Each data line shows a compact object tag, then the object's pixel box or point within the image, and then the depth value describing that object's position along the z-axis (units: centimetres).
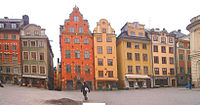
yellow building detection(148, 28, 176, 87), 4271
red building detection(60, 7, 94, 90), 3666
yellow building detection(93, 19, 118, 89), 3803
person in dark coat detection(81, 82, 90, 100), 1497
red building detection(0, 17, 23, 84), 3762
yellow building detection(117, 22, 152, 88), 3969
